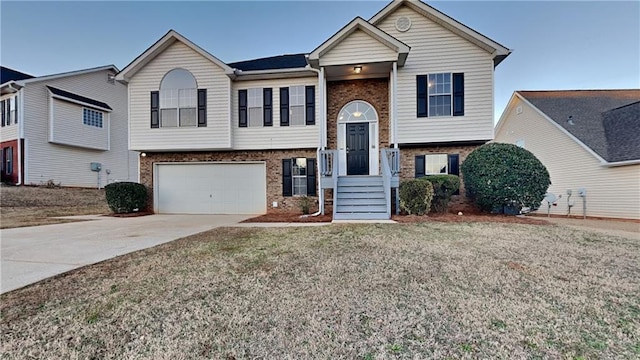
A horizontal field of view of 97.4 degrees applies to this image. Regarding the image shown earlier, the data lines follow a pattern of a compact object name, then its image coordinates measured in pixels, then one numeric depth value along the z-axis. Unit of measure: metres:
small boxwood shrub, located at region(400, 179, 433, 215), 8.45
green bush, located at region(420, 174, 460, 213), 8.98
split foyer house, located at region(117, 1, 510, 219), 9.71
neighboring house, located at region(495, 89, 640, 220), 11.42
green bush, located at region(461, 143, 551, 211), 8.53
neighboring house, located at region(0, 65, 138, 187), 15.31
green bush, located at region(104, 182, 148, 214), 11.12
